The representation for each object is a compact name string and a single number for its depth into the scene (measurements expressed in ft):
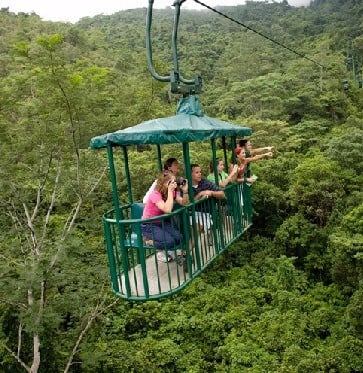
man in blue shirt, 13.89
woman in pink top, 11.94
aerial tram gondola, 11.47
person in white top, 13.62
